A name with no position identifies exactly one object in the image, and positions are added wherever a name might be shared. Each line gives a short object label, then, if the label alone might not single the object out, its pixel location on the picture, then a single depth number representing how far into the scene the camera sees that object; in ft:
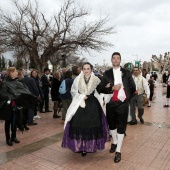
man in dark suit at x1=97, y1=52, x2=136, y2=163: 11.22
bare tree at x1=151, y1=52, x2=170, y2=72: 117.31
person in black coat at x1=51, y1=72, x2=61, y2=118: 21.65
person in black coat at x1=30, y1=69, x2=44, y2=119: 20.07
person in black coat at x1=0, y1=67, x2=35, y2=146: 12.89
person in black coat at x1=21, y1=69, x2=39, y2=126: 18.05
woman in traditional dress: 11.01
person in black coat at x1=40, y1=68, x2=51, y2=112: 24.36
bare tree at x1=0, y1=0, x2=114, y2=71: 35.36
